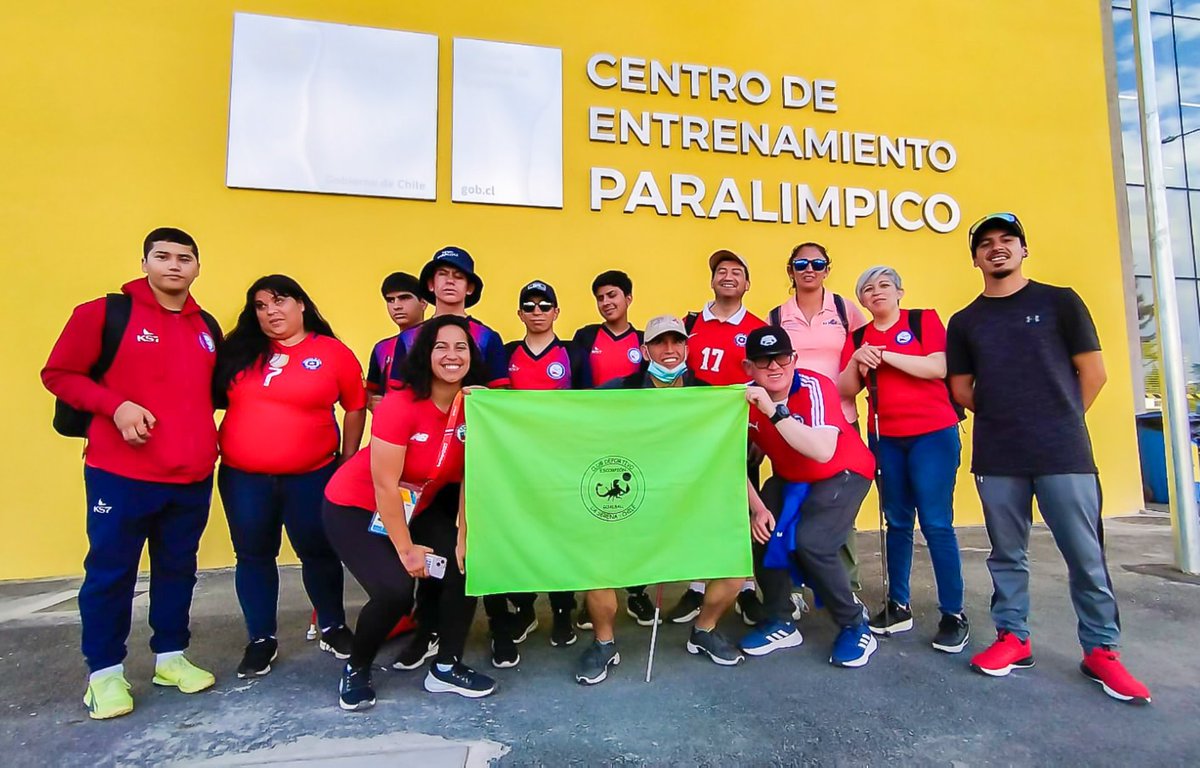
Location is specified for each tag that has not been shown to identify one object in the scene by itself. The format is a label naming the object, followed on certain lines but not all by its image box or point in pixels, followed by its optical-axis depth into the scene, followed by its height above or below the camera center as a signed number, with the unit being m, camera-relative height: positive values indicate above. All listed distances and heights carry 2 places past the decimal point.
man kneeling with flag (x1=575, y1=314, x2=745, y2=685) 2.91 -0.81
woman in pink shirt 3.50 +0.57
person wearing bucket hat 3.11 +0.68
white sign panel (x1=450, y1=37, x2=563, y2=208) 5.35 +2.55
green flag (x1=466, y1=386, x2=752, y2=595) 2.69 -0.28
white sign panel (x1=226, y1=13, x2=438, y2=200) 5.02 +2.56
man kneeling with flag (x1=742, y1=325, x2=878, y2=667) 2.91 -0.27
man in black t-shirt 2.71 -0.09
